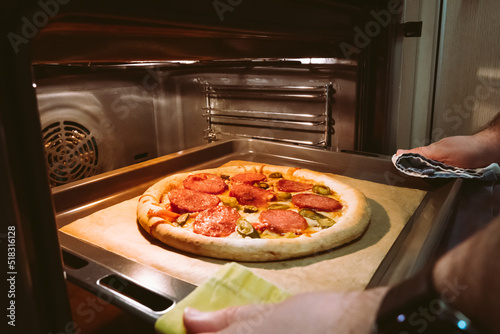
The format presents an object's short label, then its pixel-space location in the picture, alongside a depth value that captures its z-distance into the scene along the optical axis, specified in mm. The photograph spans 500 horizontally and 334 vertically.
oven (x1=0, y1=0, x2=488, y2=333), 528
